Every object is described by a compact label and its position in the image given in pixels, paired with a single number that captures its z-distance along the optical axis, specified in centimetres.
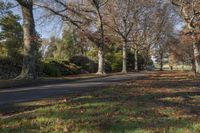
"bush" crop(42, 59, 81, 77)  1640
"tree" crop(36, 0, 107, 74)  1327
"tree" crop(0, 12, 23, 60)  1598
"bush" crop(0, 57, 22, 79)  1370
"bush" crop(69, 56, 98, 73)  2141
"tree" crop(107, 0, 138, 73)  2076
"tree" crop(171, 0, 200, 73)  1512
